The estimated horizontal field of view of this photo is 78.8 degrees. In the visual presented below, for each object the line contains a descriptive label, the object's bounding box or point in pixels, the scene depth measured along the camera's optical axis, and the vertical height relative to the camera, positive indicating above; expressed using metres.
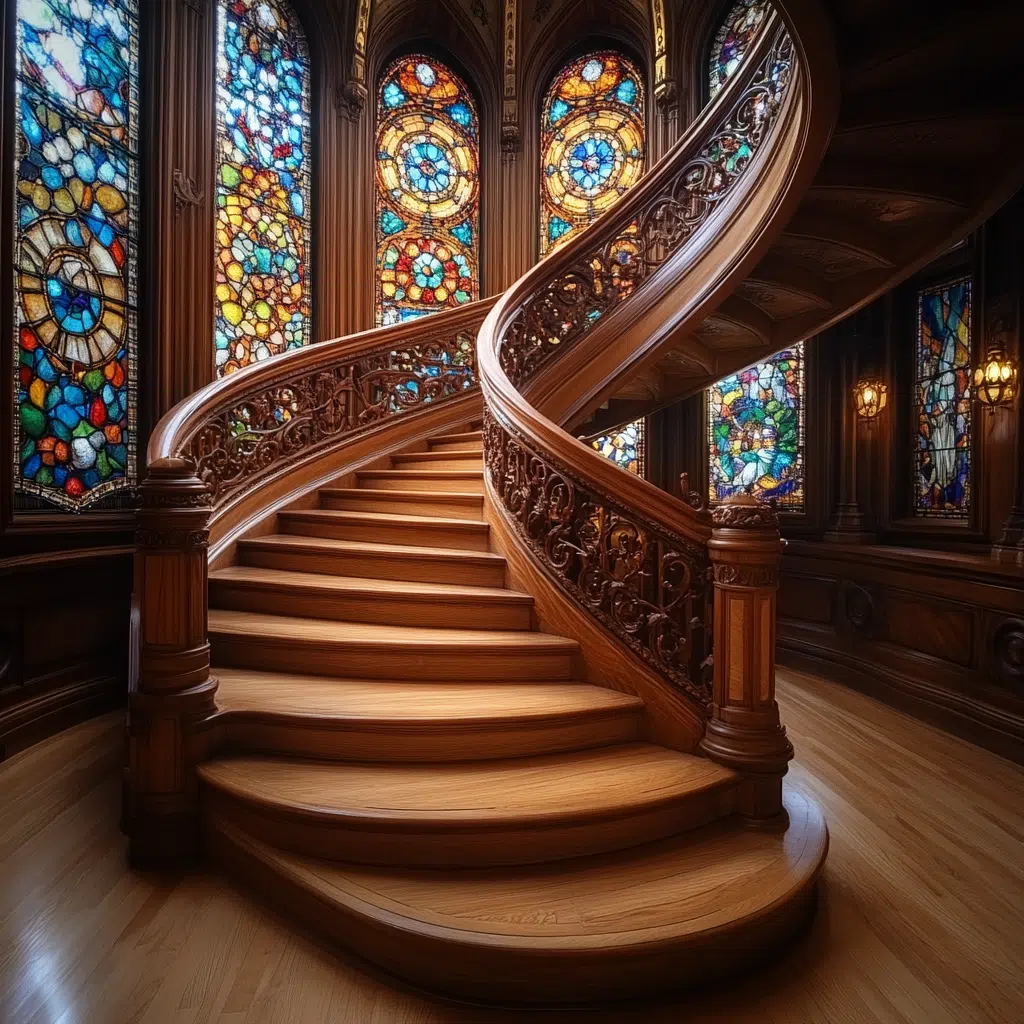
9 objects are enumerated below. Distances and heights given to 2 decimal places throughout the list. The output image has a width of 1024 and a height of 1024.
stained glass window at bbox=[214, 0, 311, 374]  4.89 +2.78
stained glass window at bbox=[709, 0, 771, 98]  5.88 +4.58
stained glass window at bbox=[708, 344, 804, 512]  5.52 +0.74
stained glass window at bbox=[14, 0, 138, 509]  3.30 +1.53
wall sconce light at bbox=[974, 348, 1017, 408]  3.57 +0.76
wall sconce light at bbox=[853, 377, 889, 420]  4.68 +0.88
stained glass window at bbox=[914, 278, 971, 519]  4.18 +0.76
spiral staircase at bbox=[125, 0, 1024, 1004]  1.71 -0.41
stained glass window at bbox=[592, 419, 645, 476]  6.28 +0.69
